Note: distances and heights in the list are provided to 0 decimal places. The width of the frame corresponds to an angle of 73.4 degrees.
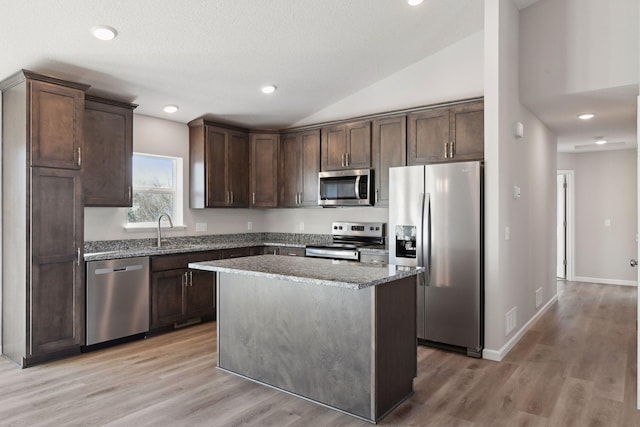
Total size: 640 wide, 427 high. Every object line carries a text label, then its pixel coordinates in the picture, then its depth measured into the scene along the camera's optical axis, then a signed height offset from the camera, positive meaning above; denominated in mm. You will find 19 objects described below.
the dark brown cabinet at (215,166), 5180 +612
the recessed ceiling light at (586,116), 4641 +1082
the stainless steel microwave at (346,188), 4996 +325
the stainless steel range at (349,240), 4848 -311
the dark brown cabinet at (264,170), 5711 +602
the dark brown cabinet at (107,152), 4066 +620
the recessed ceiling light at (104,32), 3143 +1360
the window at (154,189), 4809 +302
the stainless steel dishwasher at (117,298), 3842 -779
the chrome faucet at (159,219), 4773 -112
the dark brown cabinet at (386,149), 4758 +746
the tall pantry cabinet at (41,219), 3451 -29
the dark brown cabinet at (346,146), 5051 +836
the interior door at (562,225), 7578 -183
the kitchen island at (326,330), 2561 -762
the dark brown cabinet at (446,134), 4254 +833
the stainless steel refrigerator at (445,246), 3703 -282
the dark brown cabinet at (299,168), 5488 +610
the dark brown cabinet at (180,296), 4344 -867
